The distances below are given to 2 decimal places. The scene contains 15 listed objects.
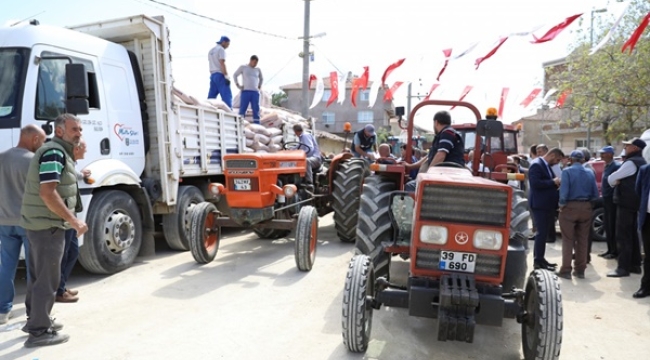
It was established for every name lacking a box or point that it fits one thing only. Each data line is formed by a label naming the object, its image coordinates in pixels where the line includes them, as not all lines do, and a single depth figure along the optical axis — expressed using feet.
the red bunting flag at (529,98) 53.47
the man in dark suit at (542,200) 18.76
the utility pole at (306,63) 49.60
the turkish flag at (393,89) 54.44
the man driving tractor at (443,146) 13.78
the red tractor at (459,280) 9.13
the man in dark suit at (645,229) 16.15
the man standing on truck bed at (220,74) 29.99
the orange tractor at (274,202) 18.37
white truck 15.16
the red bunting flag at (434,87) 52.65
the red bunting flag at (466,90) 54.54
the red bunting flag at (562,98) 45.57
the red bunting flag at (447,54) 38.09
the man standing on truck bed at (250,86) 30.86
